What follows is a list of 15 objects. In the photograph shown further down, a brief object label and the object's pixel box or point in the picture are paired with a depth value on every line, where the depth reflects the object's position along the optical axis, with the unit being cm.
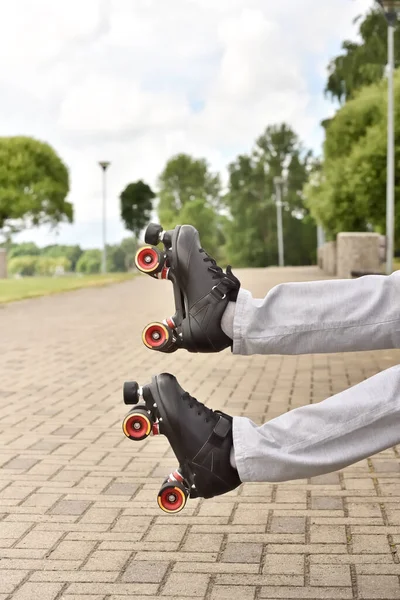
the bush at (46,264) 6331
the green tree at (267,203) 7831
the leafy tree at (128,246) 5941
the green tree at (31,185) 5075
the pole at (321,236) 4918
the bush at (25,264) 6159
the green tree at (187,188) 8731
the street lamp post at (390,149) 2538
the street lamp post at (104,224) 4225
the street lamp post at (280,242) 6488
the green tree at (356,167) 3212
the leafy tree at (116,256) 6956
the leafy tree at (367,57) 4388
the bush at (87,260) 6788
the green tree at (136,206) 5856
